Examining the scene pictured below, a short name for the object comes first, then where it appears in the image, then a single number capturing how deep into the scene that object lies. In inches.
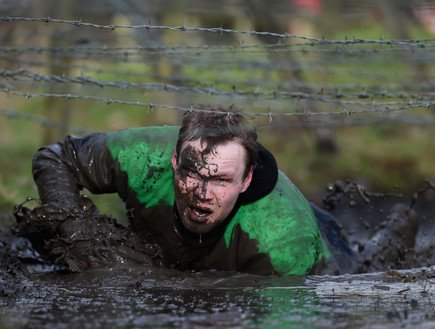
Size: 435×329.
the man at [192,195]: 390.9
